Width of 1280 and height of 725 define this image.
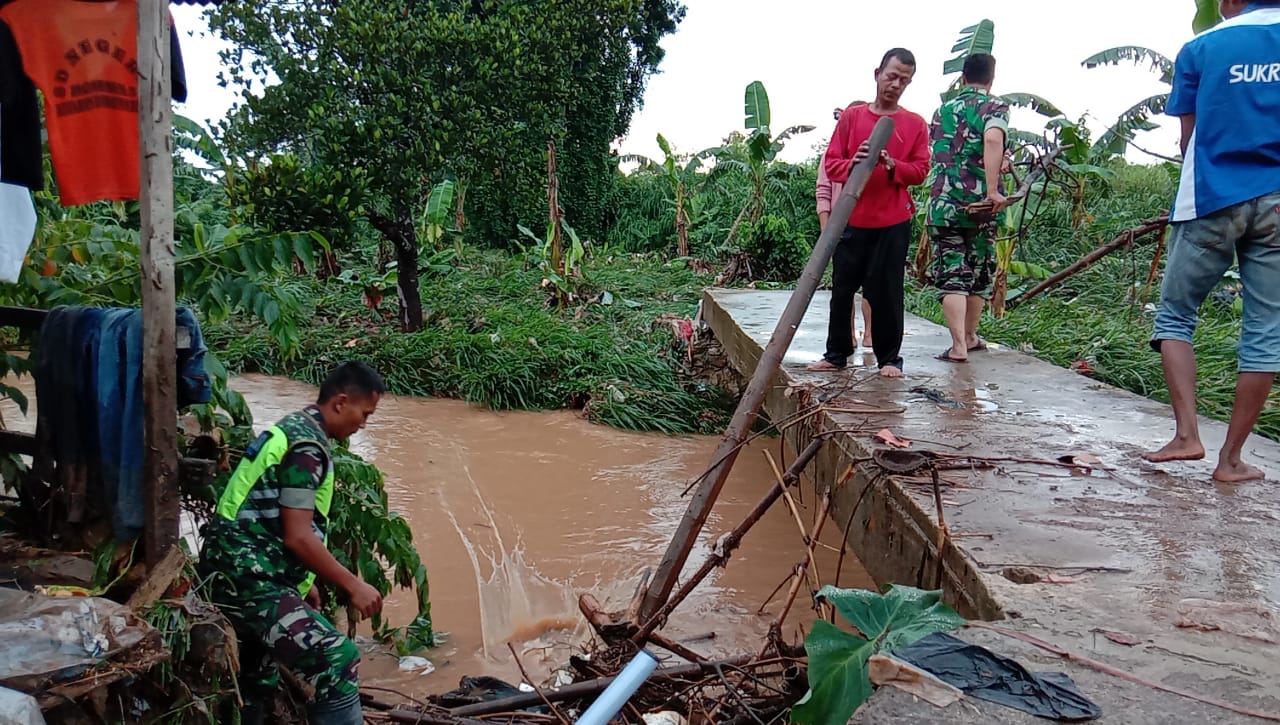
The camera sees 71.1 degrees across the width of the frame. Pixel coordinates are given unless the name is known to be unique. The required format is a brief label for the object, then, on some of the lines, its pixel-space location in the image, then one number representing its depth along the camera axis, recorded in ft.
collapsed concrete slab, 6.14
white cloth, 8.79
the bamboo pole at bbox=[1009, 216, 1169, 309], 19.39
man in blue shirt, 9.67
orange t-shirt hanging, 9.37
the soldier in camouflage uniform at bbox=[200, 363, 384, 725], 7.98
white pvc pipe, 5.56
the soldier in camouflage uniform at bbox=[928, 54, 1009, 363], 16.10
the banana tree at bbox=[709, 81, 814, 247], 44.45
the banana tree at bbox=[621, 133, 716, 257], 50.42
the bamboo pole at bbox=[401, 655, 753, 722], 7.57
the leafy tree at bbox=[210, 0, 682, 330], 29.60
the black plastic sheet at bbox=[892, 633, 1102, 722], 5.42
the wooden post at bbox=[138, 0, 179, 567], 7.42
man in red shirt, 14.37
